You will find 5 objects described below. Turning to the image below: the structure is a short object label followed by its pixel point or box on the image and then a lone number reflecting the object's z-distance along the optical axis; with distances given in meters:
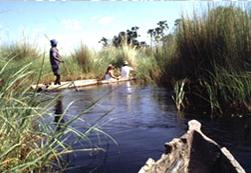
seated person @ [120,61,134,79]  12.83
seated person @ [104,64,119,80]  12.19
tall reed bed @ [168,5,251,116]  6.08
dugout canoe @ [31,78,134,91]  11.59
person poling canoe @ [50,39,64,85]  10.60
